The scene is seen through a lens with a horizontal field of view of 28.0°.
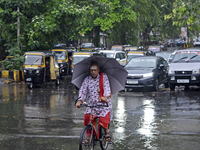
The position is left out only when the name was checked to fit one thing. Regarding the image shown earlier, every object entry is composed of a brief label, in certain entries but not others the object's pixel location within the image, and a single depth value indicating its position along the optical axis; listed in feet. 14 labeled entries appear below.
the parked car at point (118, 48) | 146.72
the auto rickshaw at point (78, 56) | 87.35
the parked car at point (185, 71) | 60.18
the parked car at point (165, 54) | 98.66
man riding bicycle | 23.08
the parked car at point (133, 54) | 99.57
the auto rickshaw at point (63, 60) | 94.41
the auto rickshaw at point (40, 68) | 69.36
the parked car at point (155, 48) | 166.69
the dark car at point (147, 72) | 61.16
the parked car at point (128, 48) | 137.13
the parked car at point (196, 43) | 247.42
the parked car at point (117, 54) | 103.78
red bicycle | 21.62
